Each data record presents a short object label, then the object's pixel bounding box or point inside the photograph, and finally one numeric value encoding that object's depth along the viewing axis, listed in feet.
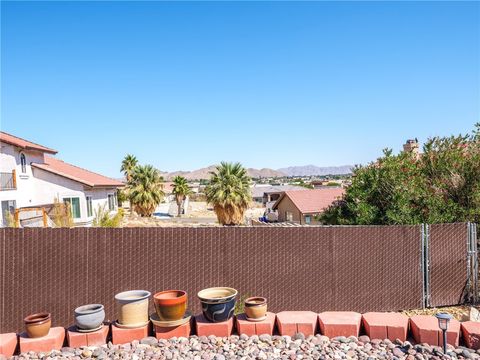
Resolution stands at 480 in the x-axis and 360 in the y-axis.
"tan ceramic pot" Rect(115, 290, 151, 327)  18.06
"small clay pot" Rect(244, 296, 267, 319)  18.49
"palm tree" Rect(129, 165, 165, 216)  116.67
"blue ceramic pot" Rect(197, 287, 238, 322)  18.20
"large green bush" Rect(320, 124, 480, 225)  28.07
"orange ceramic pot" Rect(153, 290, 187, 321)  18.07
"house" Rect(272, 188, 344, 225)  93.86
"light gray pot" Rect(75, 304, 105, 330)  17.84
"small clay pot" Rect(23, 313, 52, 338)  17.53
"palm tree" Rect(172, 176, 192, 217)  141.38
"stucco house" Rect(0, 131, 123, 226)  62.49
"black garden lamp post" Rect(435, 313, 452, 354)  16.02
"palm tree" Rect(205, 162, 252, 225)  92.12
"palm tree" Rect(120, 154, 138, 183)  149.74
